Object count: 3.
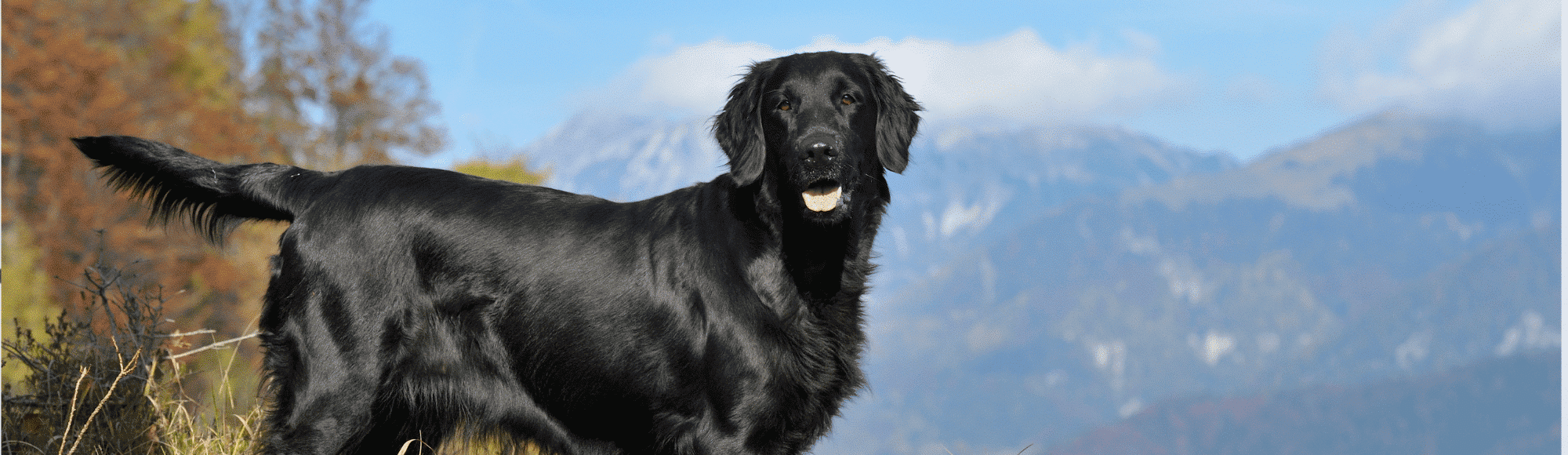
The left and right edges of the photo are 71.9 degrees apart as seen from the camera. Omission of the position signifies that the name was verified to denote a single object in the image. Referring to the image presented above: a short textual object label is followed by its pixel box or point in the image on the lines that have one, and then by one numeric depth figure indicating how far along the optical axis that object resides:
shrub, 5.52
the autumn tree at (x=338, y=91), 35.56
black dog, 3.88
